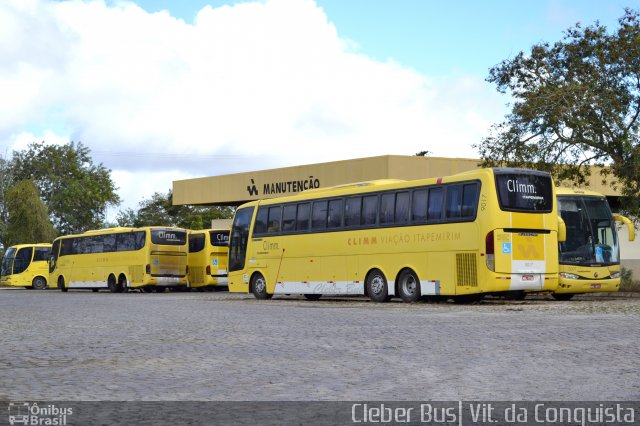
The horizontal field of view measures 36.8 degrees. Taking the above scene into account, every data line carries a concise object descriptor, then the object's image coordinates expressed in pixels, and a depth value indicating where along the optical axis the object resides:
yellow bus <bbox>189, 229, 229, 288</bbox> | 45.66
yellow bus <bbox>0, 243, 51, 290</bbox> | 60.94
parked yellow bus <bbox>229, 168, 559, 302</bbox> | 23.72
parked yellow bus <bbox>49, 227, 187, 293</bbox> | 44.31
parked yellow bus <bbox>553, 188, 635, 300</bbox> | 27.09
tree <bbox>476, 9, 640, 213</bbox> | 31.75
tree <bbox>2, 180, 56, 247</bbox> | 76.31
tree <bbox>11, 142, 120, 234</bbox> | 92.56
